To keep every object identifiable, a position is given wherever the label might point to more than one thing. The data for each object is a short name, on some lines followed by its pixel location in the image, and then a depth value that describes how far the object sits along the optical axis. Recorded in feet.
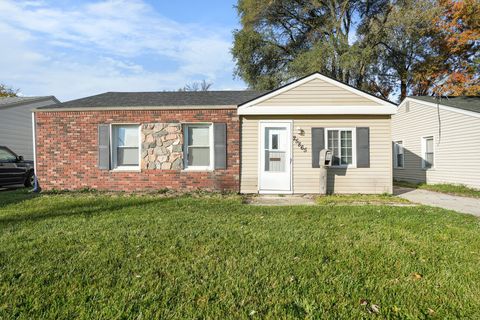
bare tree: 125.90
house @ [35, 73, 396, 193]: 28.22
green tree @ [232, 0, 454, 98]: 59.88
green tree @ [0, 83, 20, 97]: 98.54
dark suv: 33.04
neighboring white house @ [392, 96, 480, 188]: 33.71
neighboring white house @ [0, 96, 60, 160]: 50.49
